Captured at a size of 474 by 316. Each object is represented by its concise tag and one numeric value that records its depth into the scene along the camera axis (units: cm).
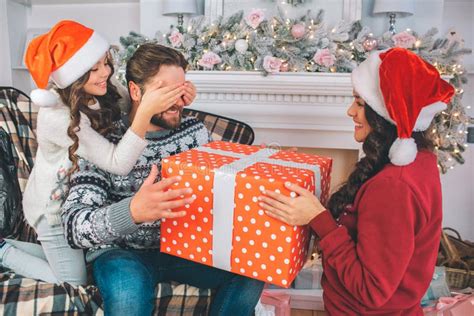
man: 106
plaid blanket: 121
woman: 97
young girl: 122
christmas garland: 193
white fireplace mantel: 197
